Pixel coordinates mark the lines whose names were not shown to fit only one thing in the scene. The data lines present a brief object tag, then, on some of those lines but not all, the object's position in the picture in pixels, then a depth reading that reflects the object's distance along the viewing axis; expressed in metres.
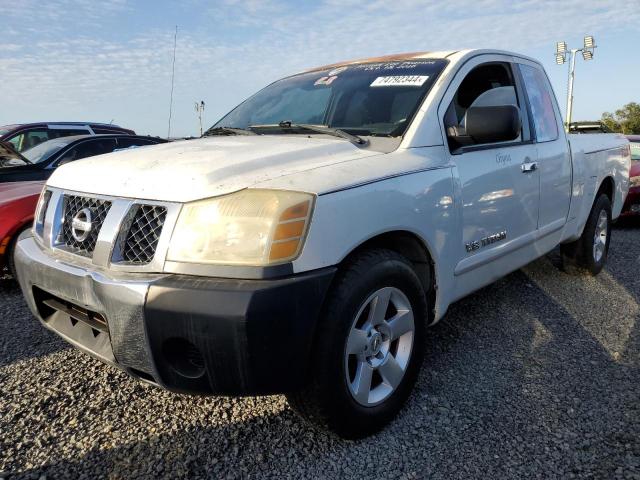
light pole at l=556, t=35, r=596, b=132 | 27.71
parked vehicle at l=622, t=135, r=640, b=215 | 7.16
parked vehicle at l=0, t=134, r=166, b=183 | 4.89
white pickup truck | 1.71
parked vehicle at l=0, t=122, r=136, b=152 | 8.38
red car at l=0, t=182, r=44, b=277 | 3.93
